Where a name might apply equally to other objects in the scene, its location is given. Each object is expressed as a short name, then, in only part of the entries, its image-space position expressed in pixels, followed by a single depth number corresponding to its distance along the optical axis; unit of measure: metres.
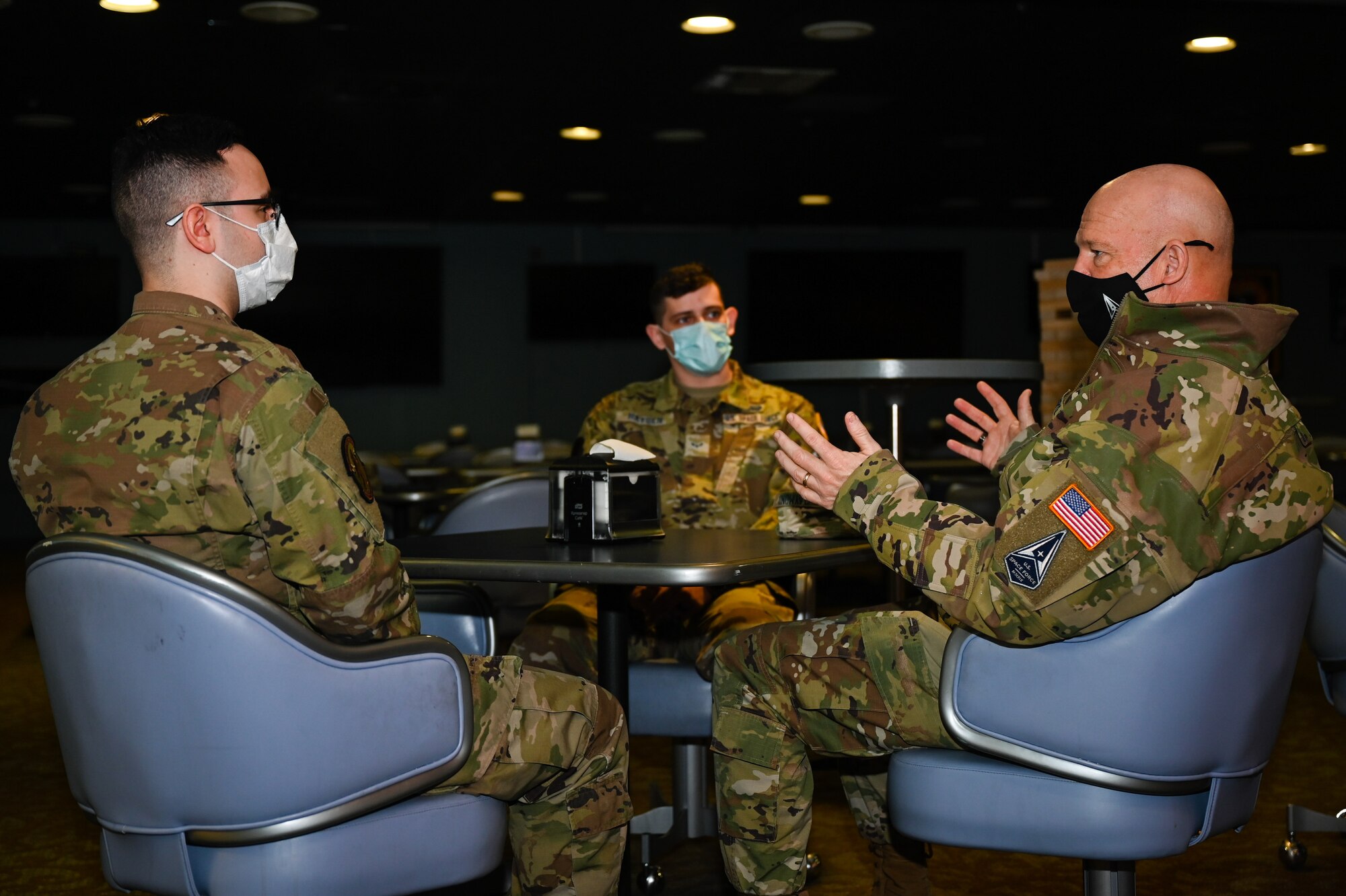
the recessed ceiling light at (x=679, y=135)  7.11
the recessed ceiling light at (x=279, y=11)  4.69
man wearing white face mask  1.42
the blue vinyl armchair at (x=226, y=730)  1.28
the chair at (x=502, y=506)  2.82
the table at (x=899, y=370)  2.39
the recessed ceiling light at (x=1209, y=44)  5.20
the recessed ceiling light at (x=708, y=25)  4.91
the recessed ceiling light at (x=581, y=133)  7.10
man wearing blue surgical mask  2.98
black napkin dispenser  2.08
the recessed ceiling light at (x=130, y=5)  4.62
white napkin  2.20
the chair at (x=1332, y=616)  2.07
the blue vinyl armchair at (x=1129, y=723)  1.43
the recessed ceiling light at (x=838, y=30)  5.02
